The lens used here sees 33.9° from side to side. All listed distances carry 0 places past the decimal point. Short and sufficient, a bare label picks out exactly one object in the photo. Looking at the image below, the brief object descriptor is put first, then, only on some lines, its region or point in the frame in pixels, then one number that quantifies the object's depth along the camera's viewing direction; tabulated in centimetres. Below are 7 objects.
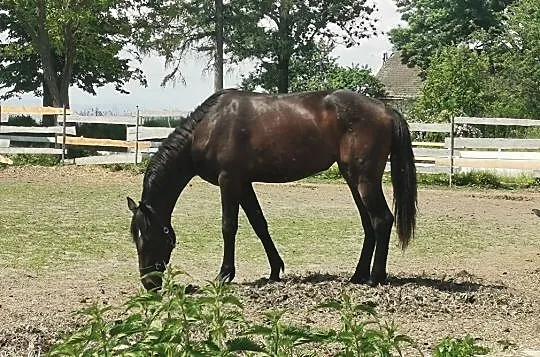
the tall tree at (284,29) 3800
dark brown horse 693
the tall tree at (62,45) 2876
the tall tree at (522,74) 3594
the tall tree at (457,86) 3506
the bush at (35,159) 2050
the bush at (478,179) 1783
